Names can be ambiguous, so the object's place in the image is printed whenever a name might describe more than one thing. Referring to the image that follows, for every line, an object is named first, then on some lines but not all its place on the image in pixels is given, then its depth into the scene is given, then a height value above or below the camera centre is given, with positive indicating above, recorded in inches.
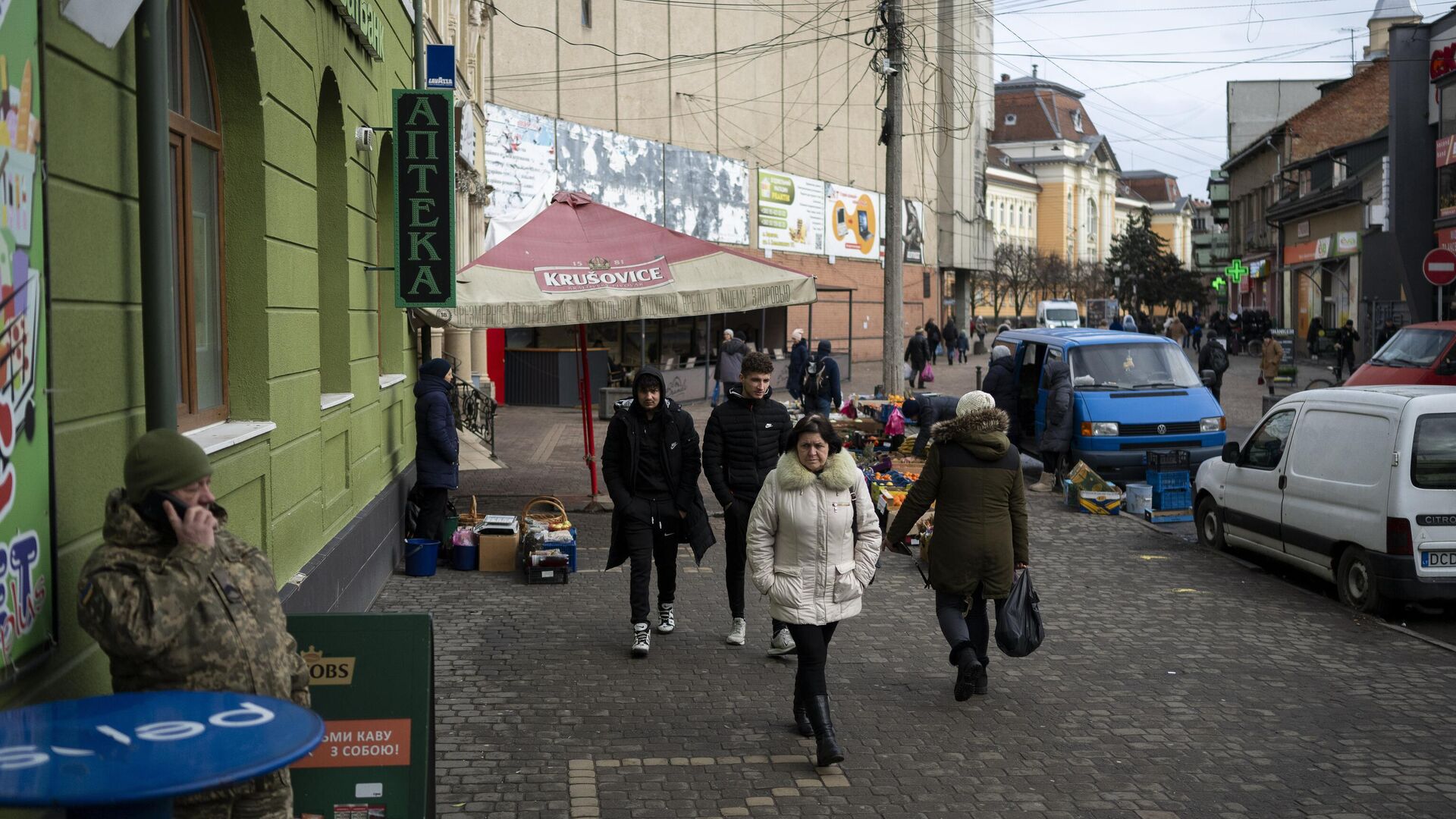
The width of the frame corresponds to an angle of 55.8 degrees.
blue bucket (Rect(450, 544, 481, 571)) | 457.7 -68.5
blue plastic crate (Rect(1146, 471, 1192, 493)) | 579.8 -56.3
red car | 786.8 -7.9
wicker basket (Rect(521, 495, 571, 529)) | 461.1 -56.3
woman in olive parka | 295.6 -36.1
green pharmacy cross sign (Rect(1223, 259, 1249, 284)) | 2760.8 +154.8
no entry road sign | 892.6 +50.9
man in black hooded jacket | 336.2 -32.5
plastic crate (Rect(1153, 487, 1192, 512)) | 579.8 -64.0
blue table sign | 104.9 -32.7
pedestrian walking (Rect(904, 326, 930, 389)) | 1328.7 -4.1
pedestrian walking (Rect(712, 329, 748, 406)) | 1033.5 -7.0
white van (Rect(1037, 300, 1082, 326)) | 2436.0 +61.1
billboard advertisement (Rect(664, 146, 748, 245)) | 1497.3 +176.4
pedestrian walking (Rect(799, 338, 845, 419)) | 735.7 -19.1
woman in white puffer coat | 260.7 -37.4
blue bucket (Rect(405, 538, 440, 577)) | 444.5 -66.4
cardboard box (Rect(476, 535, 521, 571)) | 454.6 -66.4
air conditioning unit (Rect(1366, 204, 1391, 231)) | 1502.2 +143.0
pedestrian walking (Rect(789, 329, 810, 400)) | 909.8 -6.4
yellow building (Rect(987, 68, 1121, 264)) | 4635.8 +664.2
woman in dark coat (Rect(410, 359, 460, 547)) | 456.8 -33.1
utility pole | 901.8 +93.2
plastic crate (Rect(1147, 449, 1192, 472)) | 580.7 -48.1
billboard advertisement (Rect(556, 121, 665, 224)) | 1280.8 +179.5
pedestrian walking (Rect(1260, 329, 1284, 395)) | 1195.3 -10.0
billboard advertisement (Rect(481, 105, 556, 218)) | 1171.3 +171.6
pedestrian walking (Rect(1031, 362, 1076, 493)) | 642.2 -31.4
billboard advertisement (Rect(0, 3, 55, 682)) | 138.9 -1.9
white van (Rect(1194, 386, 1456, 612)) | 370.6 -41.9
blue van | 638.5 -25.6
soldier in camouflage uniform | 135.3 -24.8
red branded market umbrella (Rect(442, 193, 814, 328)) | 513.7 +29.1
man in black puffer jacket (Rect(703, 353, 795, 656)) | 335.0 -23.7
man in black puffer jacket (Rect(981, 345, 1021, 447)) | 687.1 -16.8
